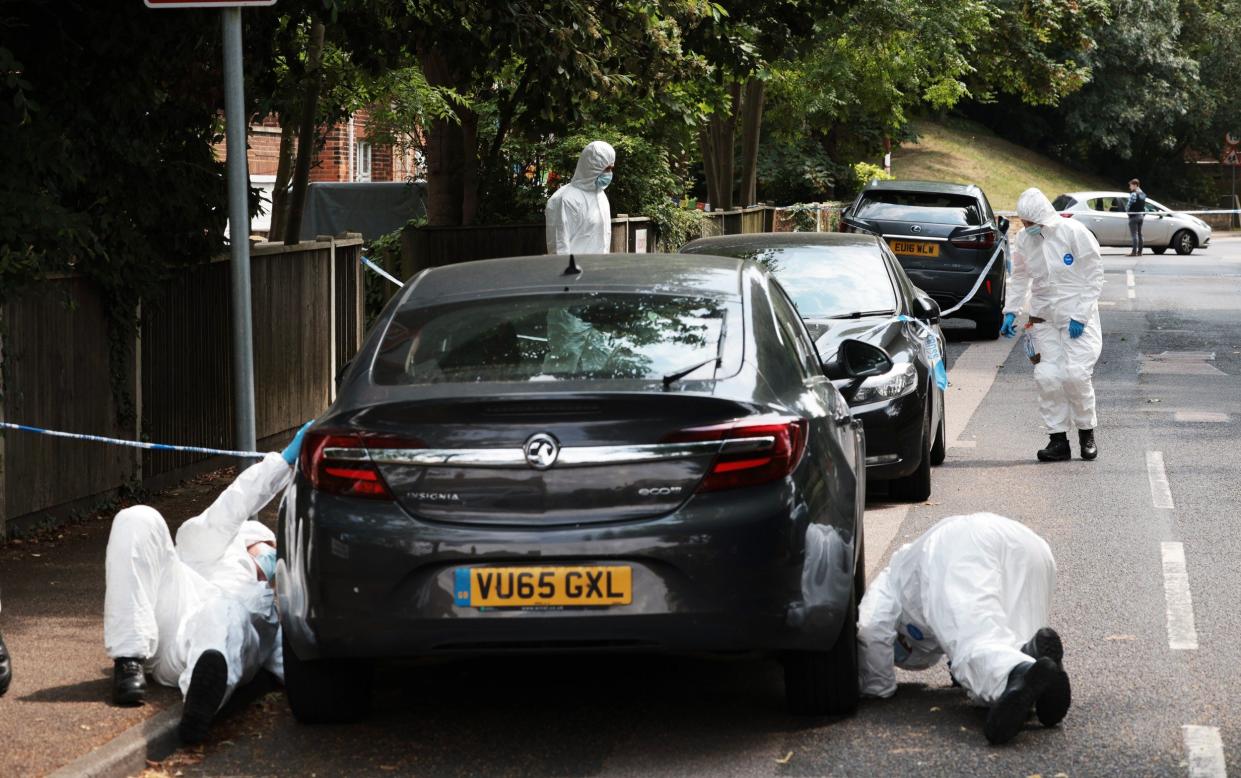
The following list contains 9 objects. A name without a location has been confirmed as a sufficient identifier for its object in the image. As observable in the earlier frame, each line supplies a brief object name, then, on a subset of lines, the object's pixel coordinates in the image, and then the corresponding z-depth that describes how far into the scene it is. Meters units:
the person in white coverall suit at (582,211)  26.58
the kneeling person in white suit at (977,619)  11.36
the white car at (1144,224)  88.62
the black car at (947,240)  43.41
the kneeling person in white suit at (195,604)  12.06
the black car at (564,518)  10.70
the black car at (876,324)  20.58
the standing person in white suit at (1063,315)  24.41
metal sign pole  13.97
